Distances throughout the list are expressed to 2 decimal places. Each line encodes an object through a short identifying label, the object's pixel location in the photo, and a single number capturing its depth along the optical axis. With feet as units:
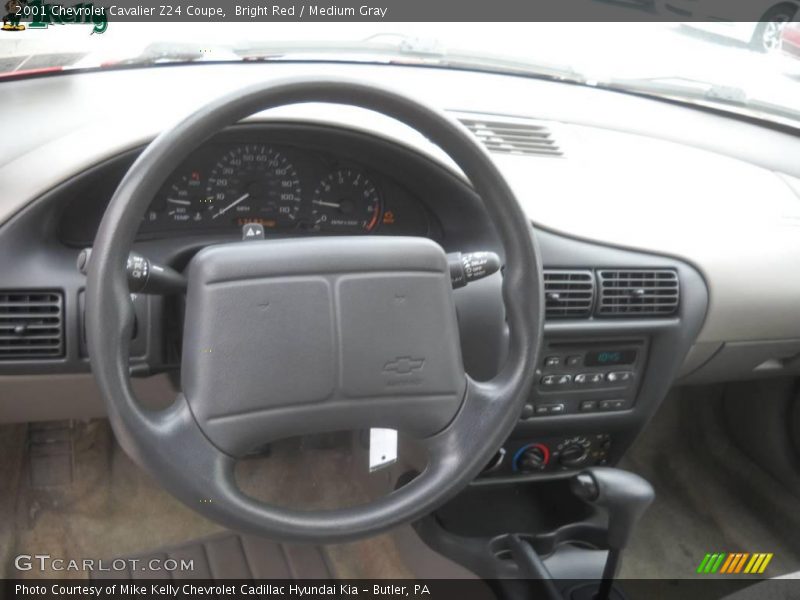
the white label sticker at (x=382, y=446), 4.13
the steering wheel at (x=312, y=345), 3.02
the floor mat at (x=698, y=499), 6.74
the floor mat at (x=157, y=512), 6.10
